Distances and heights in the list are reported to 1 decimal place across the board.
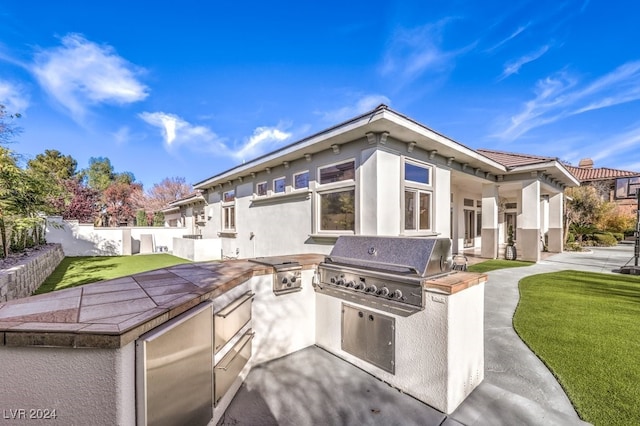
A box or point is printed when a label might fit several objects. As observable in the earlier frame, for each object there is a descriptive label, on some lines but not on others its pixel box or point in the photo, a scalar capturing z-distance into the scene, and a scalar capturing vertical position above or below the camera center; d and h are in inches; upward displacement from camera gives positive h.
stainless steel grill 94.7 -22.0
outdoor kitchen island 49.3 -28.8
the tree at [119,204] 973.8 +46.7
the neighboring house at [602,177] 727.1 +111.6
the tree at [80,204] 771.2 +35.6
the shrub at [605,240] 632.4 -59.9
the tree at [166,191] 1125.5 +110.0
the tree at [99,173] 1158.3 +202.3
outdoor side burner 120.3 -28.6
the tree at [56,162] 977.1 +208.1
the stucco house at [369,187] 215.8 +31.9
